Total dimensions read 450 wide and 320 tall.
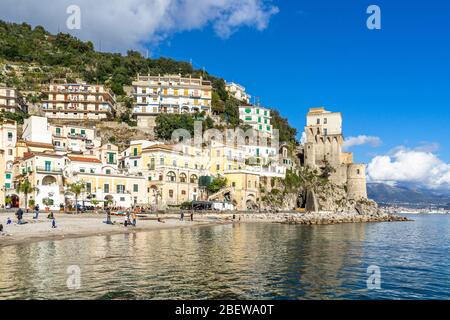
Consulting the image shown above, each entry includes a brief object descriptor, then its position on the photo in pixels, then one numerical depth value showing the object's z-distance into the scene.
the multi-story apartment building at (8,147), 59.06
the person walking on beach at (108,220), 41.12
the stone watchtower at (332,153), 94.81
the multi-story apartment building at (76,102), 87.69
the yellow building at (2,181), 57.75
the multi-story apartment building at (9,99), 82.56
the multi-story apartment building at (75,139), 69.25
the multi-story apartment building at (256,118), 98.31
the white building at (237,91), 116.50
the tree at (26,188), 52.19
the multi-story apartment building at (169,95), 91.19
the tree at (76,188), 52.52
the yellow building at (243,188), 73.19
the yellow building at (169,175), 65.12
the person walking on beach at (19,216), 35.56
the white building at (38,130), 66.12
